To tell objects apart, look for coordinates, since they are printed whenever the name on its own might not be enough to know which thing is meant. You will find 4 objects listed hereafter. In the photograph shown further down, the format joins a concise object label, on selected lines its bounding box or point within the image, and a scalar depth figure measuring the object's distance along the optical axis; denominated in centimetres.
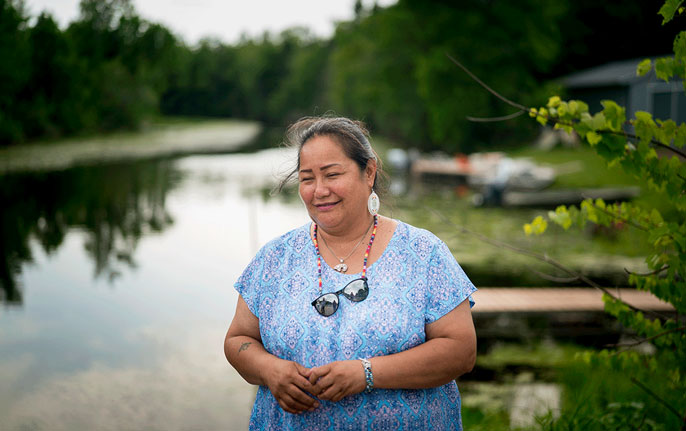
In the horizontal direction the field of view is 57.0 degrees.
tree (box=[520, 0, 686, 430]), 217
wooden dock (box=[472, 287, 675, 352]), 583
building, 1902
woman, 188
